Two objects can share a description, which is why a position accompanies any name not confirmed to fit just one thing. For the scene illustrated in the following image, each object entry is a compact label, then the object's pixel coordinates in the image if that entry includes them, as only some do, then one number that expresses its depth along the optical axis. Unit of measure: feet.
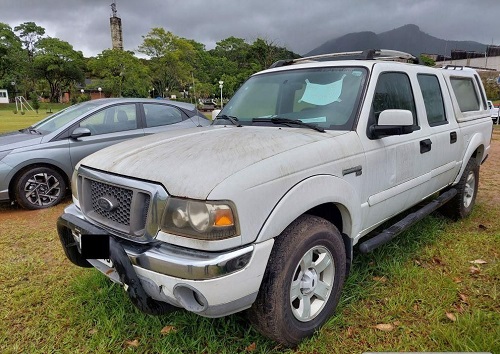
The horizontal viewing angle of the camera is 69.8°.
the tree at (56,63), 184.44
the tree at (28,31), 214.18
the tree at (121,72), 152.05
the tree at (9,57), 194.59
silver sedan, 16.19
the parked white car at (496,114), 65.22
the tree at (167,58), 157.69
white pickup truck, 5.99
